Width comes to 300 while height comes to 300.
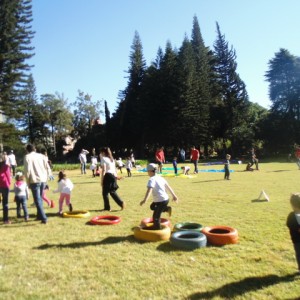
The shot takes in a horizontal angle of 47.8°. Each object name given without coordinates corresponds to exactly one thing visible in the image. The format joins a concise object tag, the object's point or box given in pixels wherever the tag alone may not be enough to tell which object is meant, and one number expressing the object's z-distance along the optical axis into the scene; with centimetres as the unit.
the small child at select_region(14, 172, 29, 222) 907
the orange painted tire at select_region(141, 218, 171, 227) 771
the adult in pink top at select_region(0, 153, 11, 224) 880
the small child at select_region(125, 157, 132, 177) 2257
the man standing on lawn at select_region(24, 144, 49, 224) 841
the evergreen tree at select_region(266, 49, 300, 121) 5022
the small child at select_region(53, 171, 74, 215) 987
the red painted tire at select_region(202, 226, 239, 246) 646
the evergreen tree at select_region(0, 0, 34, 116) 3988
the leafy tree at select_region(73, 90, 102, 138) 7338
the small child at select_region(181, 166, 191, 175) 2216
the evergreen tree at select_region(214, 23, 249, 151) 5397
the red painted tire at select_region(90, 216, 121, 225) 832
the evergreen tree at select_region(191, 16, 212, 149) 5250
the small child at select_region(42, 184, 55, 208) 1066
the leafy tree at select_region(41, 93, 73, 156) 7006
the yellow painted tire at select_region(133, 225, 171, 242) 679
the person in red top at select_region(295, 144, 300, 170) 2374
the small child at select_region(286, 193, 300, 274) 478
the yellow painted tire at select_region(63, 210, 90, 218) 927
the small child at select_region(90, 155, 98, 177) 2316
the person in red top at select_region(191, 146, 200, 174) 2339
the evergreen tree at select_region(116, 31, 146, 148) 6106
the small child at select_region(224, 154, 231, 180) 1866
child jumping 702
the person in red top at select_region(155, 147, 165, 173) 2294
